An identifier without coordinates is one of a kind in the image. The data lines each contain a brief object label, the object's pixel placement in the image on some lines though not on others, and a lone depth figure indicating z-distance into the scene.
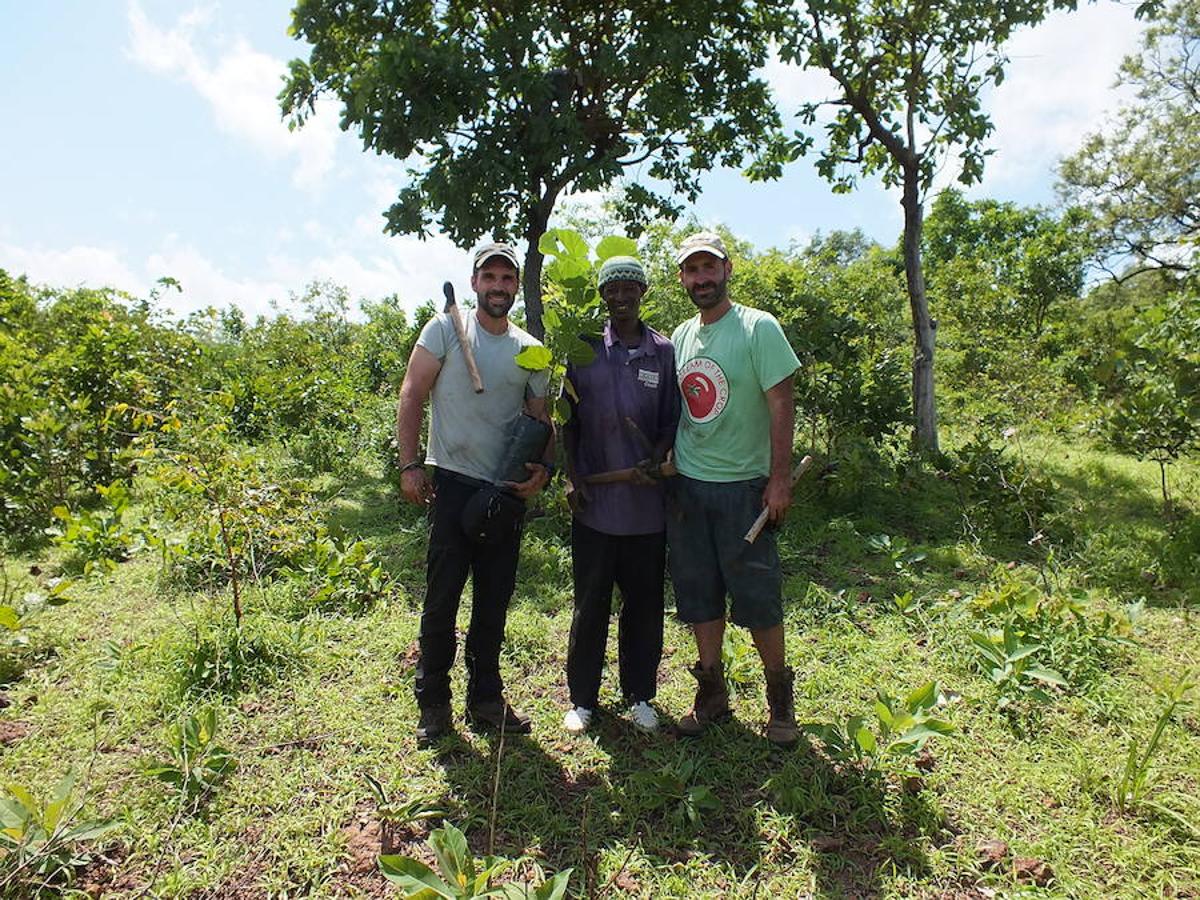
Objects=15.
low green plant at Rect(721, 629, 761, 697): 3.30
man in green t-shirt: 2.67
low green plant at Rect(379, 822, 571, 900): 1.85
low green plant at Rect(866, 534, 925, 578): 4.57
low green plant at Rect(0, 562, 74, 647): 2.35
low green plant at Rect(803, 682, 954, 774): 2.50
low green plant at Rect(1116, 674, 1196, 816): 2.39
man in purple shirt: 2.85
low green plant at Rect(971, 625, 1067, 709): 3.04
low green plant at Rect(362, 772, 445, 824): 2.39
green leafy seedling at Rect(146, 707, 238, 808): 2.50
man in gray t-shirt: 2.82
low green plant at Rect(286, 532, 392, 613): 4.27
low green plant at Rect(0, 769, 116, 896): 2.04
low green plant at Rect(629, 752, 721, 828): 2.47
